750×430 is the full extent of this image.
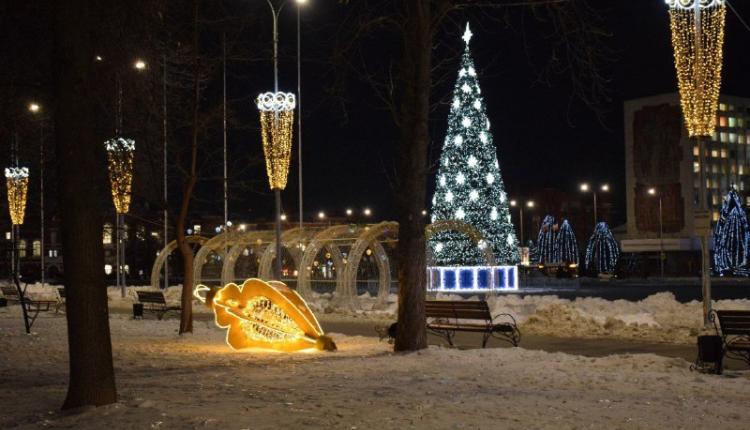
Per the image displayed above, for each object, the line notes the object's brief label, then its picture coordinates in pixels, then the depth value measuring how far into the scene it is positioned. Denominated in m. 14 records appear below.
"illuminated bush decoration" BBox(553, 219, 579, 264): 96.50
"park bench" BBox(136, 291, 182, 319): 27.77
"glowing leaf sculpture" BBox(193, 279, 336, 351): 16.64
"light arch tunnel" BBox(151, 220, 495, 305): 30.40
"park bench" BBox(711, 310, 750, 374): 13.98
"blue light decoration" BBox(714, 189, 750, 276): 79.94
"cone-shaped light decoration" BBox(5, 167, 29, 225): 33.59
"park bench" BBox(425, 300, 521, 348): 17.67
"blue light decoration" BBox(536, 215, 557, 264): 96.88
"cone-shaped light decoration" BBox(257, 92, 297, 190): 25.69
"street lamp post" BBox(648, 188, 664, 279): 89.06
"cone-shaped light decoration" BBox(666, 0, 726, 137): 19.16
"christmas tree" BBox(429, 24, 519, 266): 48.38
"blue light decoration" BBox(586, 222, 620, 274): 87.06
